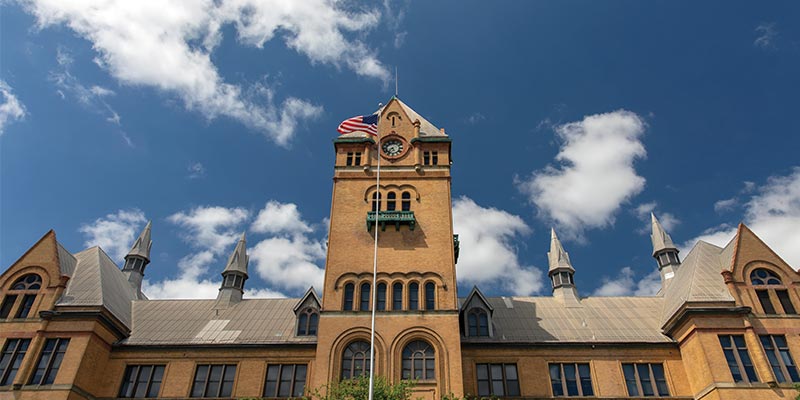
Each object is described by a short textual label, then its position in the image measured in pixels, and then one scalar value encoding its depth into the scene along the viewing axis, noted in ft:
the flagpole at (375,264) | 87.10
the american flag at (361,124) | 138.92
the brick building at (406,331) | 119.03
